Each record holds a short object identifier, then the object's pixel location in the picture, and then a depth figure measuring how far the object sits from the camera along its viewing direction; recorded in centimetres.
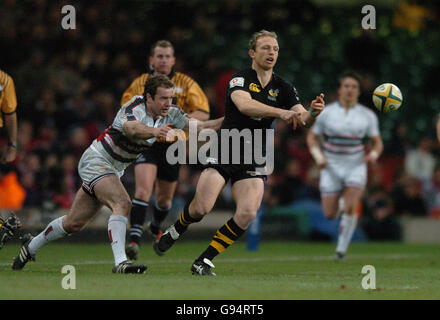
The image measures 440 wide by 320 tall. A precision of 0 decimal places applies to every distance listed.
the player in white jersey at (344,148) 2633
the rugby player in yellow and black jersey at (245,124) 1708
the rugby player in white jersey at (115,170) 1680
